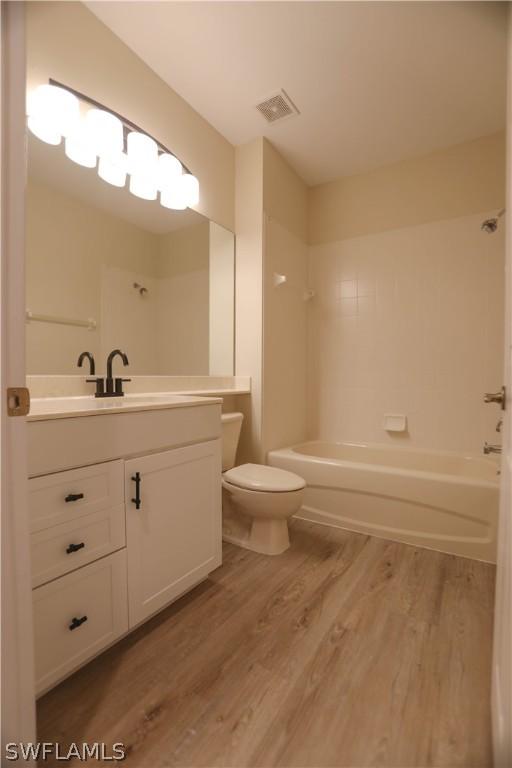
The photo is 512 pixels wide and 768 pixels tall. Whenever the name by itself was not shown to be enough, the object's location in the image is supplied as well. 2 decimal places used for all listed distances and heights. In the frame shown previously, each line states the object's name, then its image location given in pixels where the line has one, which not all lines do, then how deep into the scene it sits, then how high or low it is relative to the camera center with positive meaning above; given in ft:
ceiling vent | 6.08 +5.31
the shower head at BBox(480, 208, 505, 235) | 6.69 +3.23
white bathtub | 5.58 -2.21
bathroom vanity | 2.85 -1.43
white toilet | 5.40 -2.00
